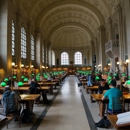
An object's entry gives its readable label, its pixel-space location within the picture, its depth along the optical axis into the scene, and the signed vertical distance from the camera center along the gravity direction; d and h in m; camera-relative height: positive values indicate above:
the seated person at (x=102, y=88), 7.31 -0.85
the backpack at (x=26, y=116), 5.68 -1.65
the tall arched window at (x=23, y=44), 22.78 +3.58
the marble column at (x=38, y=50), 29.47 +3.41
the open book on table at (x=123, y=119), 2.19 -0.70
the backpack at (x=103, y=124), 5.02 -1.69
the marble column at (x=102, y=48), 28.13 +3.63
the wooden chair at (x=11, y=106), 5.02 -1.14
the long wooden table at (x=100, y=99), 5.54 -1.02
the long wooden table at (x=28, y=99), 5.83 -1.06
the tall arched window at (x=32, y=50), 28.44 +3.34
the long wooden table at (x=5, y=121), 2.67 -0.90
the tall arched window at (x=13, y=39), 19.04 +3.53
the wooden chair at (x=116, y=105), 4.78 -1.05
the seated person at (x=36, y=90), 8.21 -1.04
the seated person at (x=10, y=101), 5.02 -0.96
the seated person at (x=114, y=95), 4.83 -0.77
